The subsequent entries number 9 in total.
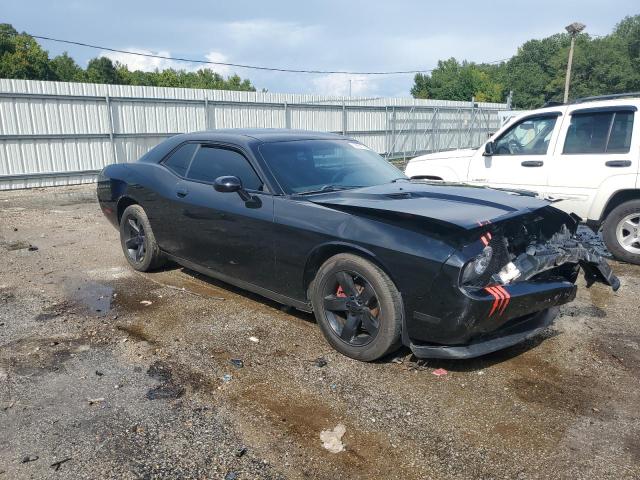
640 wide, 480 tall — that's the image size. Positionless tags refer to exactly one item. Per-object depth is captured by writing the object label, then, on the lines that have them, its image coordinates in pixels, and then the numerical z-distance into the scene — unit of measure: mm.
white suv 6113
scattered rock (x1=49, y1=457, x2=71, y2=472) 2570
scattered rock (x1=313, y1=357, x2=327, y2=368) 3668
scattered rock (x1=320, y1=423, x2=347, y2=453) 2738
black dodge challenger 3225
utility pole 36406
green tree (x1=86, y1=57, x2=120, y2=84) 56688
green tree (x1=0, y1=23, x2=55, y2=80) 43438
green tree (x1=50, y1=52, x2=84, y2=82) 51125
